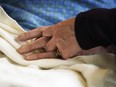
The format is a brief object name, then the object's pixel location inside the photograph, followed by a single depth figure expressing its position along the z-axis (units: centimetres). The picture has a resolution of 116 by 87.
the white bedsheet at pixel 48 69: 73
